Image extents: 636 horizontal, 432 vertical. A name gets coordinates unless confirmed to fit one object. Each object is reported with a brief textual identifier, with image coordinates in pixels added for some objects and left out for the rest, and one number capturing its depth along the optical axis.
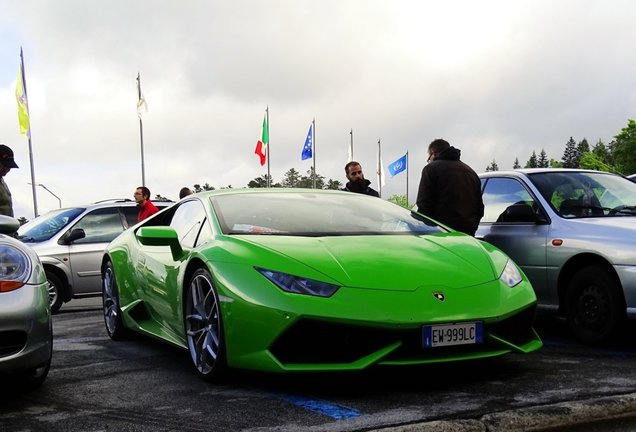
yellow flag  33.25
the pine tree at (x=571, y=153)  147.00
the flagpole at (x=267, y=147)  44.47
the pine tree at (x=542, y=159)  163.52
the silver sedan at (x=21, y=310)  4.05
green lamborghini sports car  4.15
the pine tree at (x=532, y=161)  157.50
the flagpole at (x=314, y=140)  48.86
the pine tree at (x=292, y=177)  111.19
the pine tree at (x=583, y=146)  149.50
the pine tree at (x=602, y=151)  127.31
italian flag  44.78
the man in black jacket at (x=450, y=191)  7.25
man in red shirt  11.30
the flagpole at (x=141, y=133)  39.42
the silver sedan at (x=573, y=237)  5.91
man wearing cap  7.25
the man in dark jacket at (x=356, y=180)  9.30
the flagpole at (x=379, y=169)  60.77
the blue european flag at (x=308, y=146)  46.60
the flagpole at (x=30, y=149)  33.38
